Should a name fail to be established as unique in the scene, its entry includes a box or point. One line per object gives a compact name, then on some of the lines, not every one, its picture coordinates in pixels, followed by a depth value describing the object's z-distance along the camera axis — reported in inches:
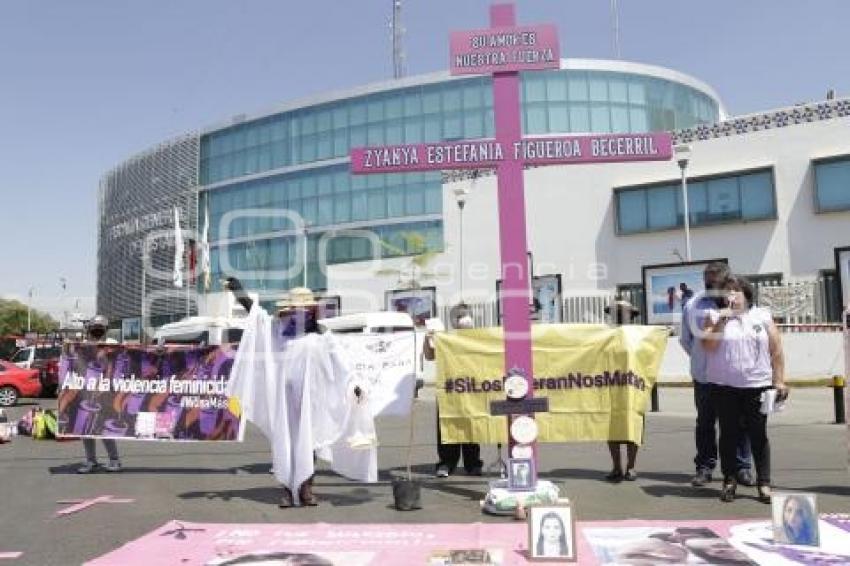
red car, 949.8
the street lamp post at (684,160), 962.8
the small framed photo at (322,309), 319.6
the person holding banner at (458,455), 355.9
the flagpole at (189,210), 2741.1
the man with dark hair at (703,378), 300.2
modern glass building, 2167.8
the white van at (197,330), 1282.0
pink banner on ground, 216.7
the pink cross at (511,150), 288.5
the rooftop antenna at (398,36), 2642.7
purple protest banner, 410.9
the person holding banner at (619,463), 331.3
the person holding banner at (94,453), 397.1
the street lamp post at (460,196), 1208.8
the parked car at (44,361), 1011.9
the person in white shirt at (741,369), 285.1
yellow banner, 333.7
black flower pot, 281.4
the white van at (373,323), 978.7
